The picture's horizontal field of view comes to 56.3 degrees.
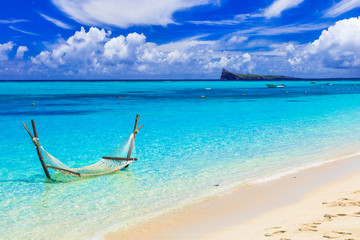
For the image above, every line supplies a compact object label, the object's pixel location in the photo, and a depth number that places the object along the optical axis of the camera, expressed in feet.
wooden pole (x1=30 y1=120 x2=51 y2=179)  34.43
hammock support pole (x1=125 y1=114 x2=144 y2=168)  39.37
